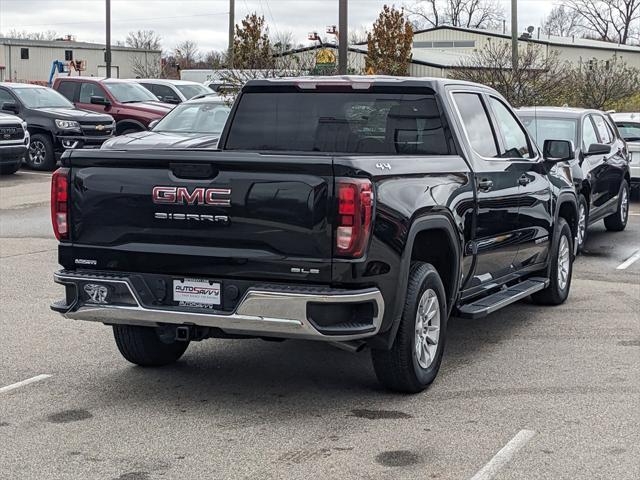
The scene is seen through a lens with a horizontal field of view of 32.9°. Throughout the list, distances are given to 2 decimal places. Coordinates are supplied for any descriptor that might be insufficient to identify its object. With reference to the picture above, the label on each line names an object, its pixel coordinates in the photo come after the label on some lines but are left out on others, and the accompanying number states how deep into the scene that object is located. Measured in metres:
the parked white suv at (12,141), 20.92
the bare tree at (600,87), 30.16
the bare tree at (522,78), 24.55
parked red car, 25.48
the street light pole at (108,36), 46.66
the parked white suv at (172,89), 29.17
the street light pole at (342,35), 22.23
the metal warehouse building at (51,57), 77.88
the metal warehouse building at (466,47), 55.25
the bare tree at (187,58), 85.43
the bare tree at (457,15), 97.19
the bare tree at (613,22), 95.34
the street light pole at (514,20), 32.38
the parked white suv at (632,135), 18.05
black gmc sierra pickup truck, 5.79
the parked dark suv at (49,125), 23.03
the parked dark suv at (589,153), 12.56
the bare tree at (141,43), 108.62
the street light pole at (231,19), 39.89
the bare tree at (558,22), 111.56
